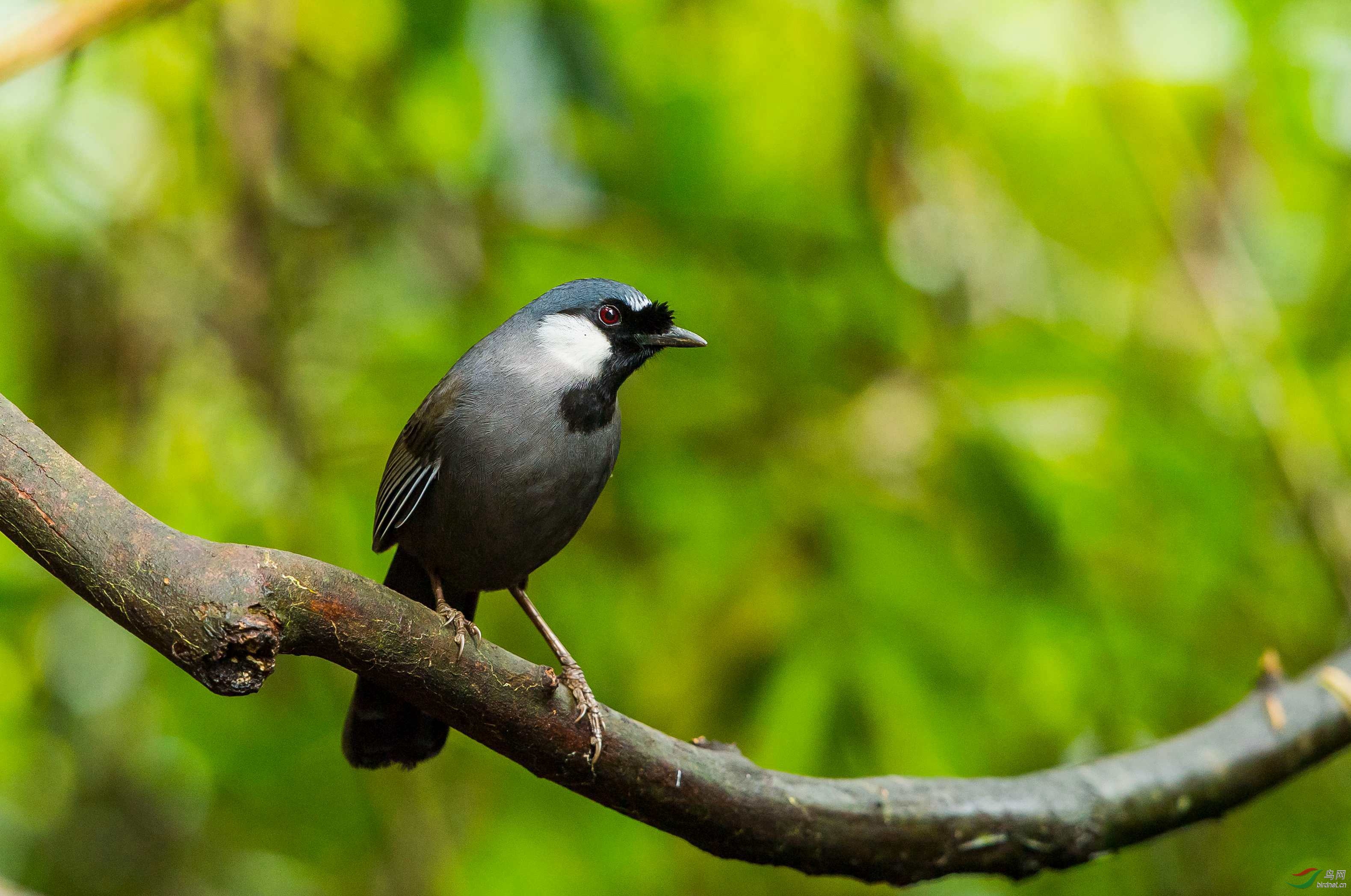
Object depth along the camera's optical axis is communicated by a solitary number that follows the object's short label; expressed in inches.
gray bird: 261.9
